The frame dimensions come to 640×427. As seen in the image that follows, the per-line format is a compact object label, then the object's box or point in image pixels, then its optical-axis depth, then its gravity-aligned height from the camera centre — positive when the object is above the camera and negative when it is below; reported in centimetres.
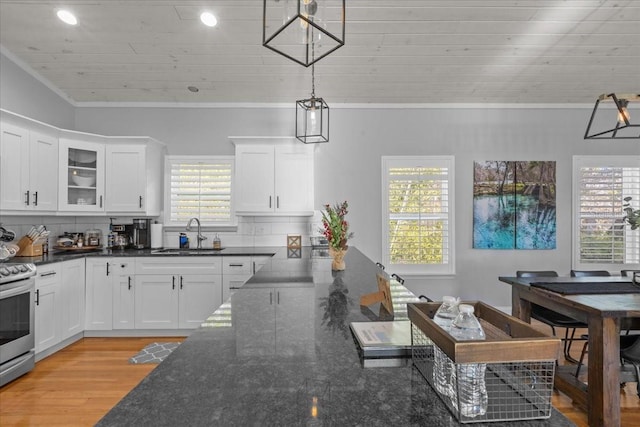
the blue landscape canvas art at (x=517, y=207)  455 +14
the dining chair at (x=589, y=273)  350 -57
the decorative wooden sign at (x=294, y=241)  427 -32
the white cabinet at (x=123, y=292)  383 -88
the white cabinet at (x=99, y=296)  381 -93
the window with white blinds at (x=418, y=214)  459 +3
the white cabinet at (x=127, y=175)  412 +46
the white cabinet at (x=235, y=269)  390 -62
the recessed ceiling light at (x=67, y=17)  279 +163
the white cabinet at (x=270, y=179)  428 +45
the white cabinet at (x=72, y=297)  351 -89
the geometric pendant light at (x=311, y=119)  273 +96
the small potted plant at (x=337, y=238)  244 -16
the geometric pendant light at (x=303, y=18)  123 +79
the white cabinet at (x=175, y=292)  386 -88
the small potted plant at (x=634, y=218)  247 +1
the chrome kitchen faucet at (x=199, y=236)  443 -29
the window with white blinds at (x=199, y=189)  454 +33
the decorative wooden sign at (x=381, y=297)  140 -35
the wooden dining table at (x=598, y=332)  207 -70
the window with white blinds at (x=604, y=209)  455 +12
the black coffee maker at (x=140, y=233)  434 -25
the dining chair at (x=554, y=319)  295 -91
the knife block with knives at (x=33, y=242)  357 -31
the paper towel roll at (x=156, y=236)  439 -29
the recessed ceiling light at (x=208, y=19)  279 +163
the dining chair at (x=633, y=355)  217 -88
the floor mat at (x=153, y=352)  327 -140
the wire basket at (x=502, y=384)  66 -36
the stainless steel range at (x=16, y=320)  271 -90
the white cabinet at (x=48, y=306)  317 -90
